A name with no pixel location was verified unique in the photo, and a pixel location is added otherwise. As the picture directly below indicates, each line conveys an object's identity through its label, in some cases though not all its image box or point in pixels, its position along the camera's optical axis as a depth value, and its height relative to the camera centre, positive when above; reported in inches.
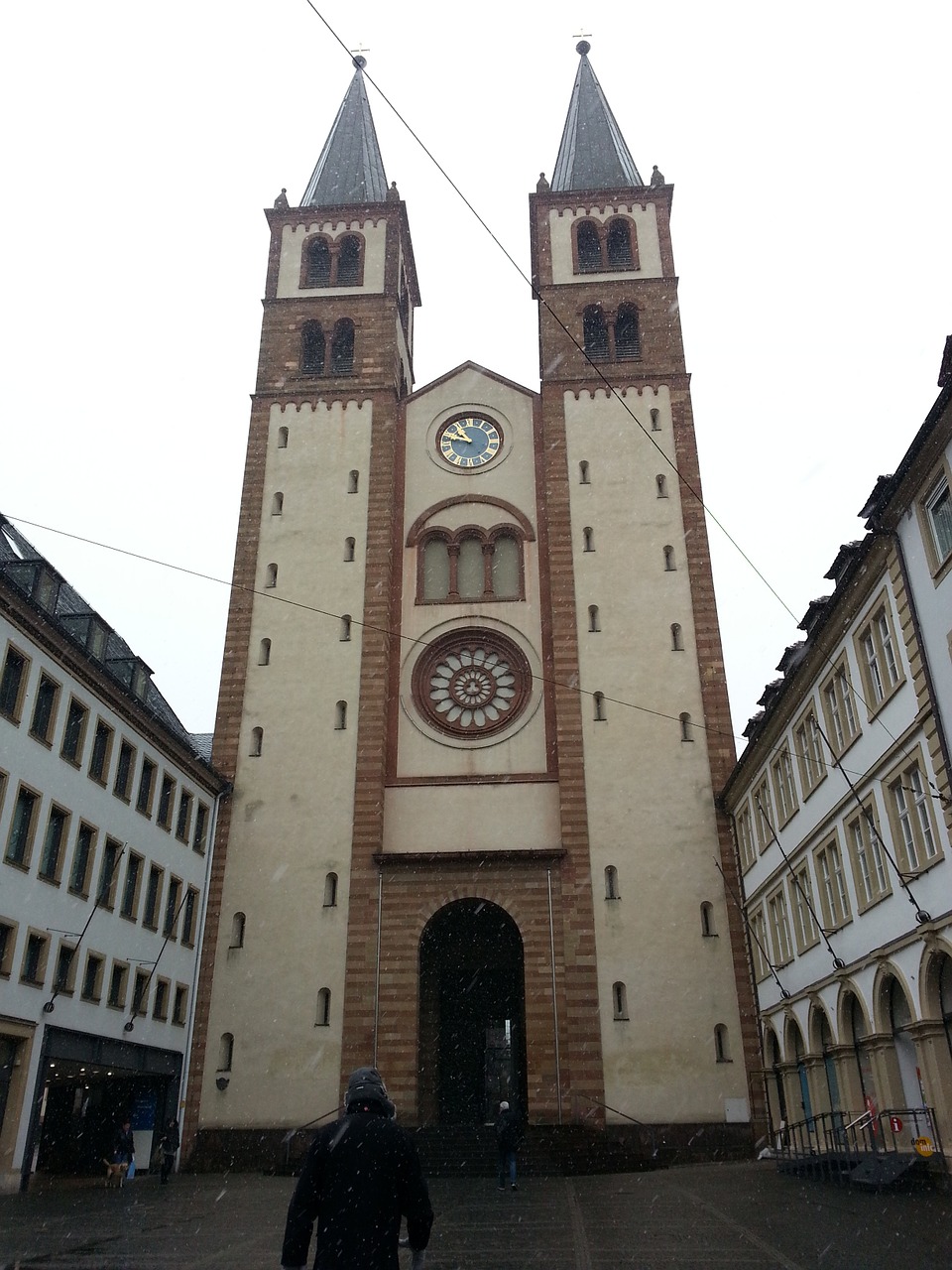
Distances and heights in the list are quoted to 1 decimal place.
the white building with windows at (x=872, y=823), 701.3 +244.9
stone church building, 1218.0 +508.8
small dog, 991.0 +18.9
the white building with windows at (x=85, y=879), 915.4 +266.6
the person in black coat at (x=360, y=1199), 208.8 -0.6
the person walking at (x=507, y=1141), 886.4 +35.8
